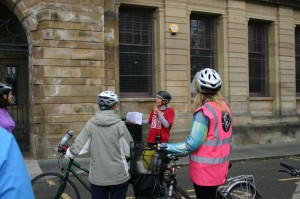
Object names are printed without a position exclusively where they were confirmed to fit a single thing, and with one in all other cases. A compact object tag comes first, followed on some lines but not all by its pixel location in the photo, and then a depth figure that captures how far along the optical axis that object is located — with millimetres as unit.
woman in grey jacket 4027
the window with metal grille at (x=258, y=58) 15914
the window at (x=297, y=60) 17453
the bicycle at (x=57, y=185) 5184
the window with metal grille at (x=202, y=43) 14312
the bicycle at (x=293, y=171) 3447
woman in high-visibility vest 3428
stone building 10750
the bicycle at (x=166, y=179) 3770
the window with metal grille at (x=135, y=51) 12891
